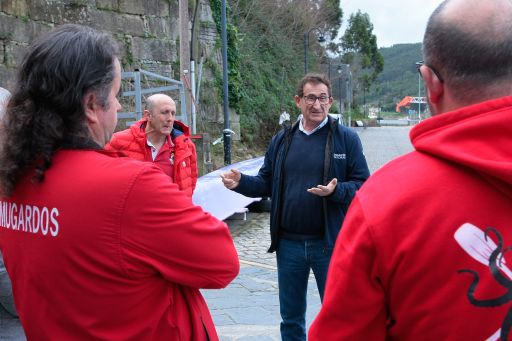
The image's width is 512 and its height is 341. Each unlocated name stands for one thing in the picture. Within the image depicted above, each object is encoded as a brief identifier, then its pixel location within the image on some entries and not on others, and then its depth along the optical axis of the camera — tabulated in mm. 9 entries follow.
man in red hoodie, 1288
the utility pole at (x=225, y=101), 14927
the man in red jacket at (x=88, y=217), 1589
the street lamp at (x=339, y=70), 42322
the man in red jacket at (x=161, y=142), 5297
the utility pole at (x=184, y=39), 14445
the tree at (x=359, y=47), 66812
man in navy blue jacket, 3775
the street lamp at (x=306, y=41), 31344
